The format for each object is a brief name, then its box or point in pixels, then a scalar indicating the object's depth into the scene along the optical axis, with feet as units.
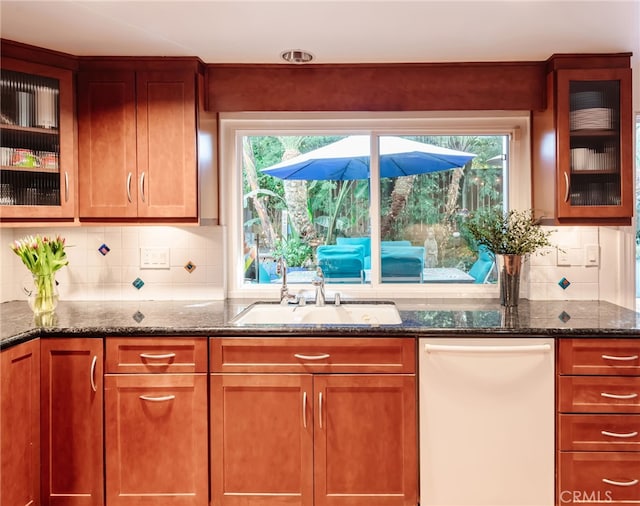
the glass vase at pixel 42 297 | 7.79
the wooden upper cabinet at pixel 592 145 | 7.89
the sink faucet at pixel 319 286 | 8.54
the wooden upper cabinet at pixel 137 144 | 8.09
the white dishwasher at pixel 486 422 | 6.70
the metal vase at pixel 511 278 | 8.24
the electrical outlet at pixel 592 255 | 8.88
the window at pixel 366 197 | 9.38
